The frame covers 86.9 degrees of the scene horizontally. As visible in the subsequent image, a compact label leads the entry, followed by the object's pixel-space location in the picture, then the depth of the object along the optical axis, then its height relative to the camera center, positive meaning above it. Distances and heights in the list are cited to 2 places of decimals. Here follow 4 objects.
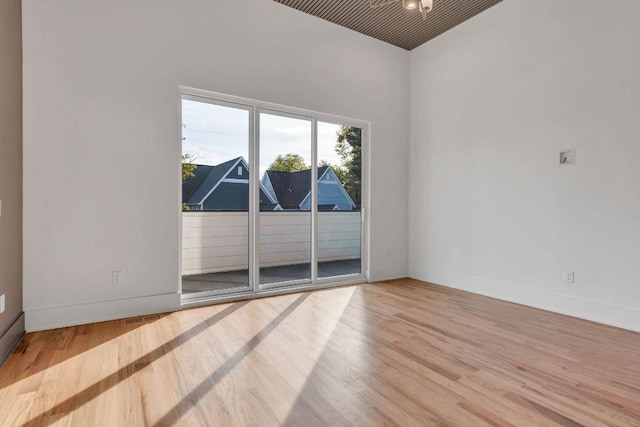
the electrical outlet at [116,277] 3.22 -0.61
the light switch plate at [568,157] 3.45 +0.58
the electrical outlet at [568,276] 3.46 -0.65
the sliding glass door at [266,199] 3.78 +0.18
